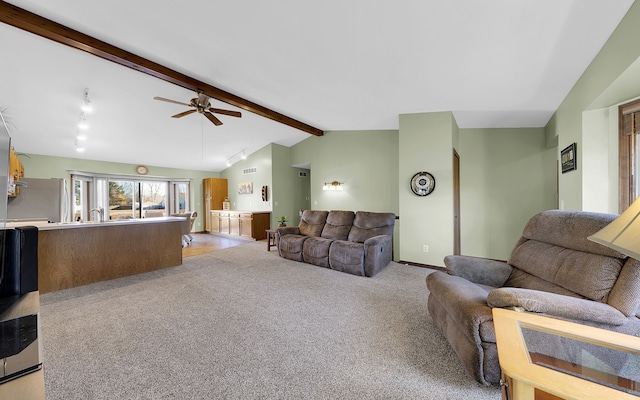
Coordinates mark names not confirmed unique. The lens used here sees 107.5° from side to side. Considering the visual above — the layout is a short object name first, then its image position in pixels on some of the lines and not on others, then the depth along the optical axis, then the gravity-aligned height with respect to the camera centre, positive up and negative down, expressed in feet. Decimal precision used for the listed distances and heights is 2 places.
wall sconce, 19.33 +1.20
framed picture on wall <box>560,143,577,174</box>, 8.99 +1.61
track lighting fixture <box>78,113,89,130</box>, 13.94 +4.94
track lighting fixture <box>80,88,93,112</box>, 11.81 +5.27
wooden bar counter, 10.20 -2.40
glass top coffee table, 2.62 -2.08
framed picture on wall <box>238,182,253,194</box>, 24.88 +1.37
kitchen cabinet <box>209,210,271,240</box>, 22.59 -2.32
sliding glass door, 21.12 +0.57
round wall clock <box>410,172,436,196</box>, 13.00 +0.87
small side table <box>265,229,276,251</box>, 17.75 -2.78
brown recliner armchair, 4.16 -1.96
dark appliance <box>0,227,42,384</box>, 2.55 -1.73
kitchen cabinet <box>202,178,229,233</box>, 26.90 +0.65
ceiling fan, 11.25 +4.70
